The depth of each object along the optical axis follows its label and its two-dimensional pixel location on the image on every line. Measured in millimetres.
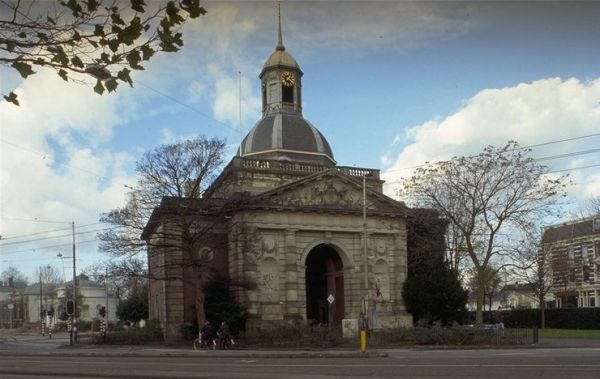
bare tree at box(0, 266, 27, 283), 165000
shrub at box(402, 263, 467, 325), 52031
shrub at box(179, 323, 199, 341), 46500
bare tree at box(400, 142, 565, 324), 43656
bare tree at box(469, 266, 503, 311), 45844
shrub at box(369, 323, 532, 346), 35594
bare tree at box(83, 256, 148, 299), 43625
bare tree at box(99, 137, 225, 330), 43312
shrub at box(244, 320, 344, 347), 37281
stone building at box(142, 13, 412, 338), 47188
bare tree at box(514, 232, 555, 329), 45844
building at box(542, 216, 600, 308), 66000
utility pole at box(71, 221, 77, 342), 49481
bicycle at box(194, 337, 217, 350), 37906
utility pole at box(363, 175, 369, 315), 39794
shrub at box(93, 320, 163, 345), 48969
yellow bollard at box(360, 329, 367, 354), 29219
